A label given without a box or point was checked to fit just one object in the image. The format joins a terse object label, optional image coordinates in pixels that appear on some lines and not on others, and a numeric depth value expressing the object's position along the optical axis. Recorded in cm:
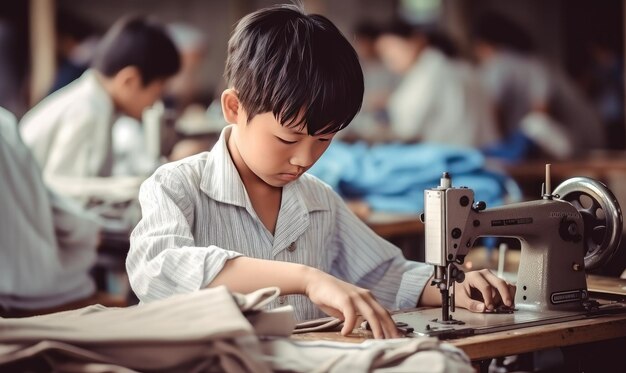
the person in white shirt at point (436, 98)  723
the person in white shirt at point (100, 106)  400
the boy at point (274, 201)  164
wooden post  888
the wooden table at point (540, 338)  166
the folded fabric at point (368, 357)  141
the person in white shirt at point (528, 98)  784
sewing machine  181
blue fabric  385
